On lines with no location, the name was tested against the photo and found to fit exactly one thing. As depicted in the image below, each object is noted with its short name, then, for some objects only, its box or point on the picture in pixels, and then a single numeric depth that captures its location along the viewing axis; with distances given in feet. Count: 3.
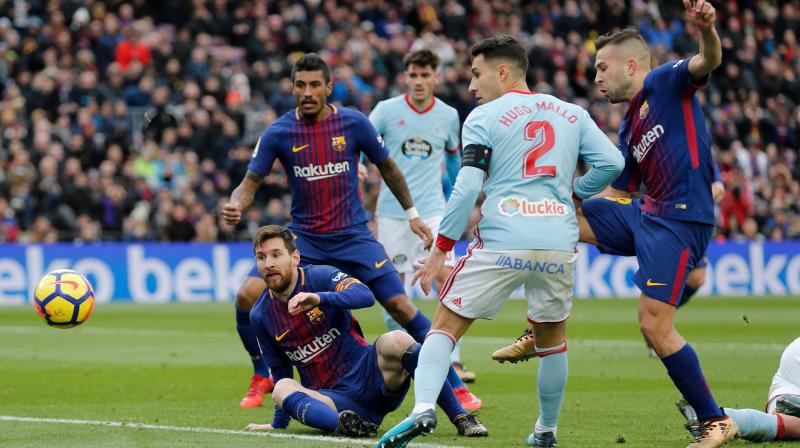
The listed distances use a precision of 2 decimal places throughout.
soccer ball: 60.75
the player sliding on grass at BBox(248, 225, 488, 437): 47.80
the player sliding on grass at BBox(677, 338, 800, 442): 44.70
